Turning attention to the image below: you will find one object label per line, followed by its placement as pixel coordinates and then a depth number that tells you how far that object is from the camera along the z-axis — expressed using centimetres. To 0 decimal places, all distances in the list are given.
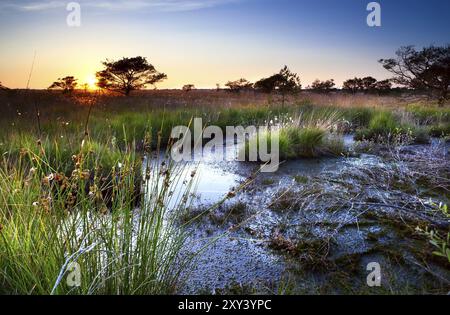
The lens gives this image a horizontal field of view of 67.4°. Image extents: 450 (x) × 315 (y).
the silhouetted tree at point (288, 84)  1608
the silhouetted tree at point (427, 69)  1742
